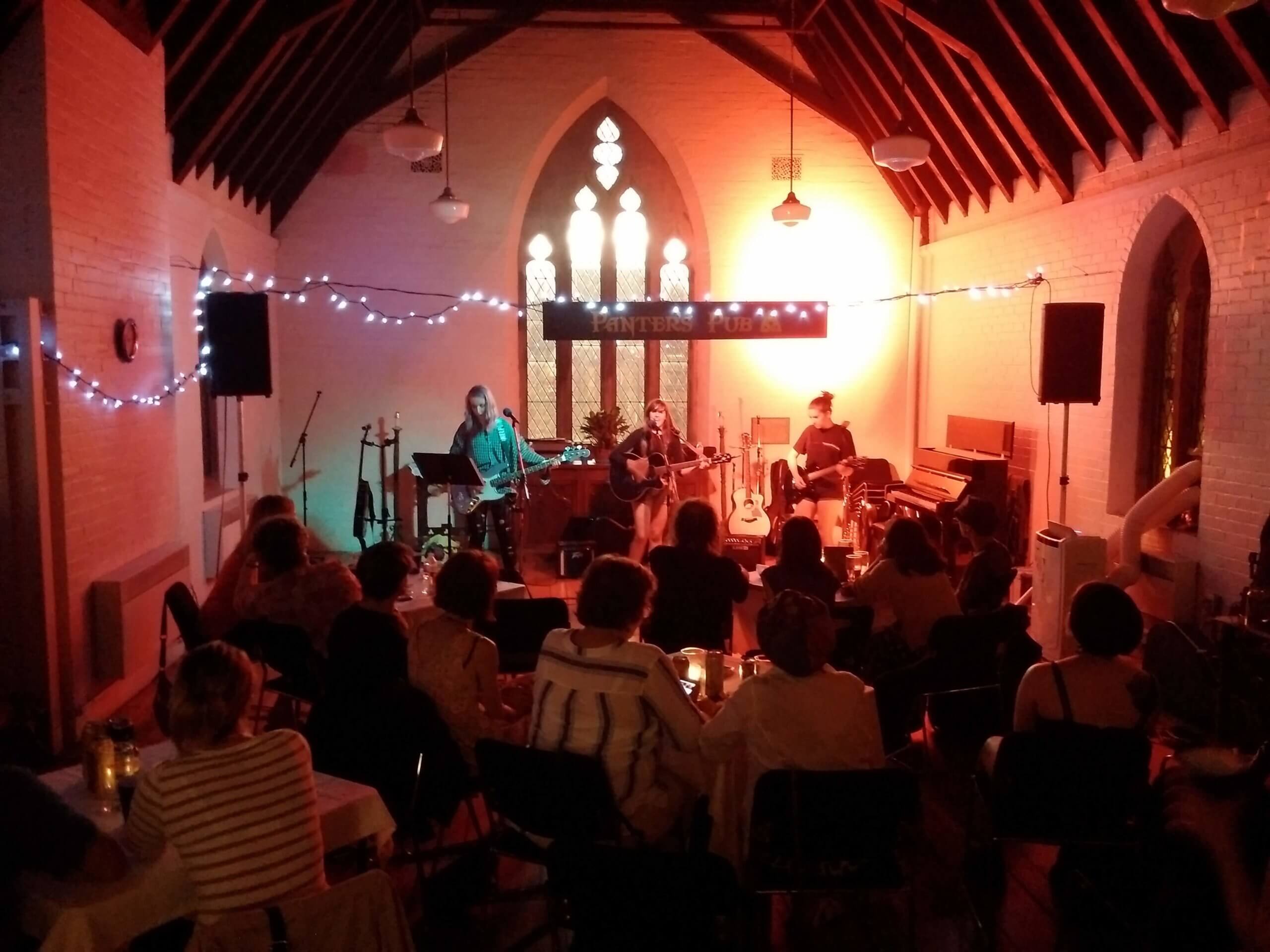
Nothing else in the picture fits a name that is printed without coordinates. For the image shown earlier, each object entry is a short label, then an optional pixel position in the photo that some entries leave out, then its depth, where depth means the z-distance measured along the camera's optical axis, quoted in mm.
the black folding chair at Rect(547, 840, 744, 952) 2344
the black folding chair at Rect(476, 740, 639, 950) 2760
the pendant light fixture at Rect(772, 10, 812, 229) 8469
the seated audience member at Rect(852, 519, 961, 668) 4535
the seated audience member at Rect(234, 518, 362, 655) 4406
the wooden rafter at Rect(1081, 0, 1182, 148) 6062
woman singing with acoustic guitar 8930
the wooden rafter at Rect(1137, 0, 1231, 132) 5672
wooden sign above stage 9102
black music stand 7973
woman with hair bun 9289
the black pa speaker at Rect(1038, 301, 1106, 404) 6699
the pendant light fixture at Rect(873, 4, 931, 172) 6055
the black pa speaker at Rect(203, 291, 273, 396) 6617
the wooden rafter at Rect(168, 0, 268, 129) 6410
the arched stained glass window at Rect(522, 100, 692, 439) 10703
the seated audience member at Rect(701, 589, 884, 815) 2910
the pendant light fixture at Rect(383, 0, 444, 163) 6434
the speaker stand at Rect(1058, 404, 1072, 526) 7000
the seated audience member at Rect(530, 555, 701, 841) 2916
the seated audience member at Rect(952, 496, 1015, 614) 4539
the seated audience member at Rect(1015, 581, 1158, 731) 3217
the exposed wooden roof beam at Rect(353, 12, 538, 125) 9930
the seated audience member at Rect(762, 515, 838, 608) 4512
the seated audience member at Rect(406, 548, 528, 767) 3459
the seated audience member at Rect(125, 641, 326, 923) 2219
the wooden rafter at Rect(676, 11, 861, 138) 10273
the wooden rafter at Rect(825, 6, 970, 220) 8953
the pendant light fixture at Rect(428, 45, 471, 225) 8352
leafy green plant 10039
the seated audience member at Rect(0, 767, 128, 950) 2137
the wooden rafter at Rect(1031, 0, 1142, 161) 6434
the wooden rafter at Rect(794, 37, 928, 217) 10047
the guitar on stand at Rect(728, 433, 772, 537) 9492
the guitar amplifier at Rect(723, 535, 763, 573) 8484
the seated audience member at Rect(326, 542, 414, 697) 3320
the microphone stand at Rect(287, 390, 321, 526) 10211
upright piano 8500
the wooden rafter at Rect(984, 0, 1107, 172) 6816
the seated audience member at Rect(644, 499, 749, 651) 4586
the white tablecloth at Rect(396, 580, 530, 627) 5064
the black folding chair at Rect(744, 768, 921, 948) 2715
